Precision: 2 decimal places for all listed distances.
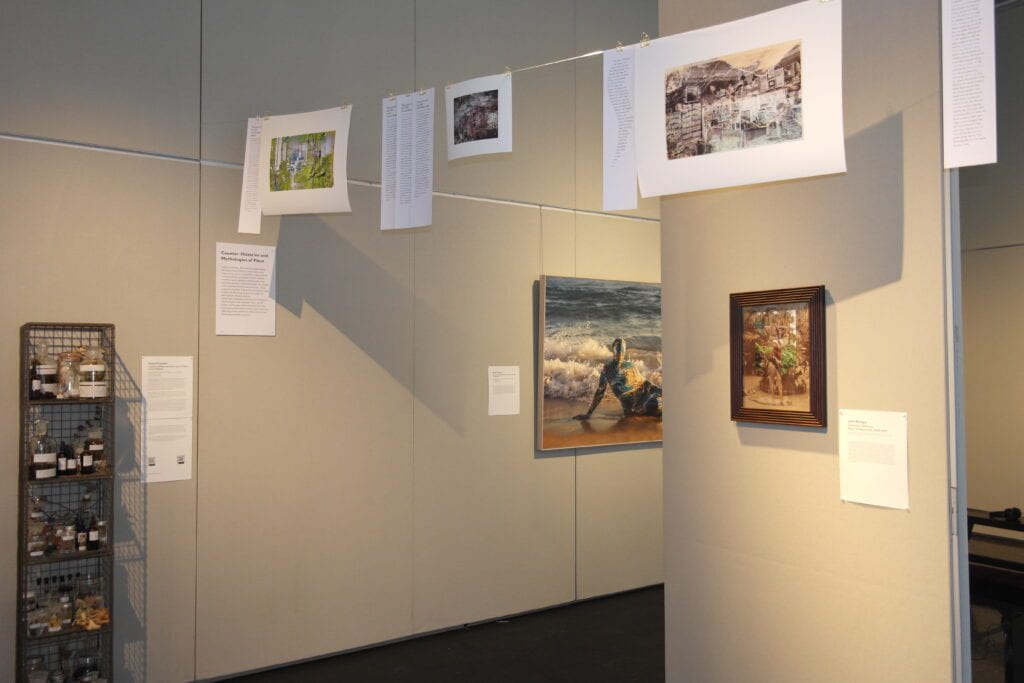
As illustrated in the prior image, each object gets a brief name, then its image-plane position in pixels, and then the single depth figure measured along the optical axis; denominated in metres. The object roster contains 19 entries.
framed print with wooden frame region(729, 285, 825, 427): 2.55
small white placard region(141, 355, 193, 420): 3.95
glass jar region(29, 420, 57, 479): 3.45
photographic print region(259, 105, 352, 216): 3.41
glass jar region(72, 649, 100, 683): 3.56
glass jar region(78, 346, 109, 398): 3.51
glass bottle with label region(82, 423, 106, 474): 3.59
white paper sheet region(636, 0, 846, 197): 2.19
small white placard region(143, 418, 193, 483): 3.94
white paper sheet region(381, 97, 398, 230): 3.11
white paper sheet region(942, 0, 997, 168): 2.05
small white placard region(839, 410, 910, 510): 2.34
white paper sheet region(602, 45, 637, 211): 2.53
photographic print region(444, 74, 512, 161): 2.83
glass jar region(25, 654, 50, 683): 3.45
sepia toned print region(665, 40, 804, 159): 2.25
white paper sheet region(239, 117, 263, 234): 3.67
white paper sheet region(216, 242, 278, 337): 4.16
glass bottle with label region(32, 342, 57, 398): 3.47
